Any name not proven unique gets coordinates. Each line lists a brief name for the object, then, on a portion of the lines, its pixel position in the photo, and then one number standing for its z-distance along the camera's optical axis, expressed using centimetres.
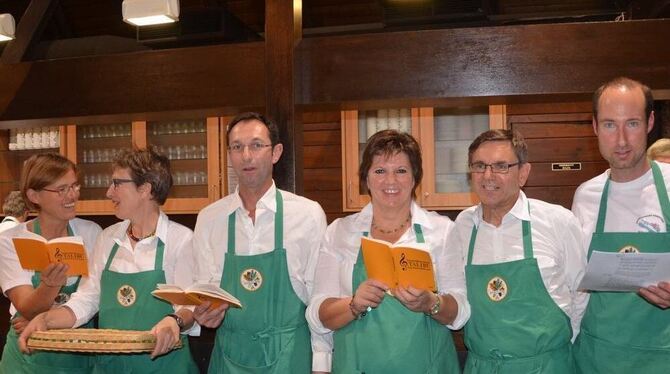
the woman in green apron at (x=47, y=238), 256
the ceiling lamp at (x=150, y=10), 314
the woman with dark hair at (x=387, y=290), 202
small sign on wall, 492
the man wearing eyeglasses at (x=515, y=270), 205
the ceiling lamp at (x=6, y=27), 340
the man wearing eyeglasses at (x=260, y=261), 226
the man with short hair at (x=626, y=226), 206
